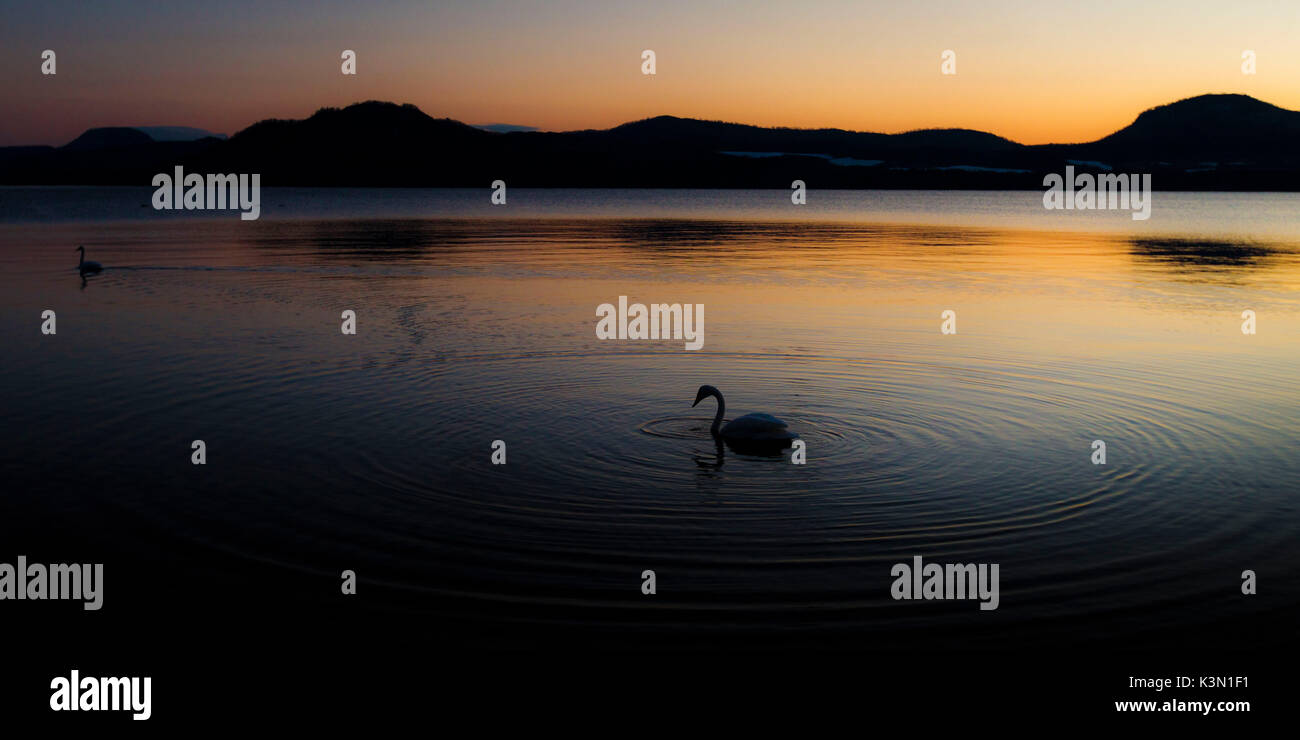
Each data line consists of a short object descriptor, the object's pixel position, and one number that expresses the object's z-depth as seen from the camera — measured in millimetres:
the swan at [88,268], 36750
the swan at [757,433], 15297
